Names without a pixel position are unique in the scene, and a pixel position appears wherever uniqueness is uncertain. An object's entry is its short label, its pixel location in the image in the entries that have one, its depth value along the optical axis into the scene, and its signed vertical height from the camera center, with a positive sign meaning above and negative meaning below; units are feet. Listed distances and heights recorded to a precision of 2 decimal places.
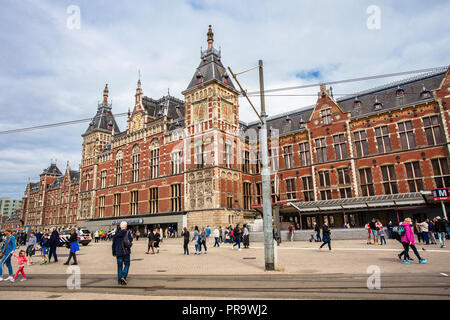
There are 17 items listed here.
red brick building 91.81 +24.69
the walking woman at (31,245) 55.93 -2.78
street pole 32.71 +2.52
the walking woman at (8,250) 30.81 -1.98
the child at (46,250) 45.75 -3.32
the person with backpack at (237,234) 60.91 -2.62
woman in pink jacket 34.12 -2.85
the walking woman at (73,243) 41.66 -2.05
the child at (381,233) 59.63 -3.66
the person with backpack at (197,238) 56.13 -2.84
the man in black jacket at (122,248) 26.12 -1.97
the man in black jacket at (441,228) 48.44 -2.61
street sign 68.13 +4.39
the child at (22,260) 30.46 -3.17
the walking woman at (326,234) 50.31 -2.87
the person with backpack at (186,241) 54.66 -3.24
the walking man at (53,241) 44.52 -1.77
